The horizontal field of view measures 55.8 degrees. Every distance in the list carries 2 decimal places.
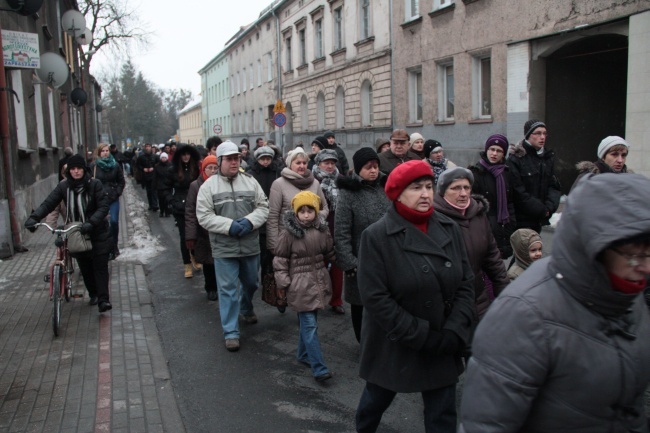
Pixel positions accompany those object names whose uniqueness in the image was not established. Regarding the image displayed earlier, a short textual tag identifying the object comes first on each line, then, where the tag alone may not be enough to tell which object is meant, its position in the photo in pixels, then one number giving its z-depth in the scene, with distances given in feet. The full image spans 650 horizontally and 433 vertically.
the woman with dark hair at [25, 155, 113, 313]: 22.26
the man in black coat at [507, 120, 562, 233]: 19.99
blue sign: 81.05
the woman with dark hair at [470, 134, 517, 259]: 18.79
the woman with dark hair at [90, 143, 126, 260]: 31.32
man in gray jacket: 19.04
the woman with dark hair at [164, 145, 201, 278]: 28.43
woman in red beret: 10.27
